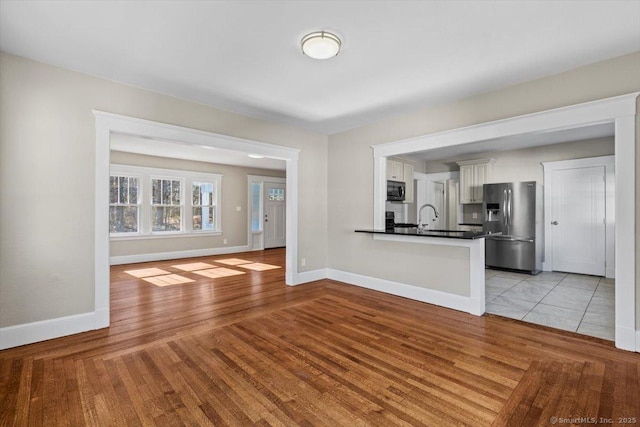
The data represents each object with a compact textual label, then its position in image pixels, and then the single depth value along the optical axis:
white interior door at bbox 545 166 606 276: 5.64
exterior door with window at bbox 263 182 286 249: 9.48
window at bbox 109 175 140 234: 6.80
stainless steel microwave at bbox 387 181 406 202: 5.99
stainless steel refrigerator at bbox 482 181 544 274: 5.87
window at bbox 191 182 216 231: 8.03
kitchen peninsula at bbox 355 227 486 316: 3.56
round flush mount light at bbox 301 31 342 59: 2.38
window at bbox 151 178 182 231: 7.38
